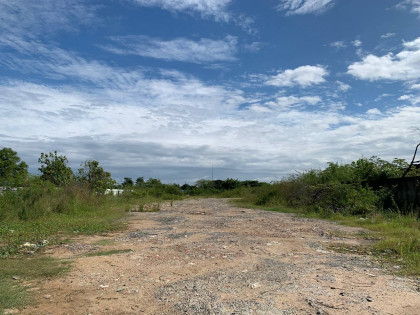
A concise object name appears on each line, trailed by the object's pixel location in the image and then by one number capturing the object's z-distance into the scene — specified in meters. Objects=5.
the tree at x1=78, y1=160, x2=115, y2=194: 20.06
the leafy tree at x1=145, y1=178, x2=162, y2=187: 31.91
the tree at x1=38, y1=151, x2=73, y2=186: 20.89
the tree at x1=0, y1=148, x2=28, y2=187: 30.59
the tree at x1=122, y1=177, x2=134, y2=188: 30.87
